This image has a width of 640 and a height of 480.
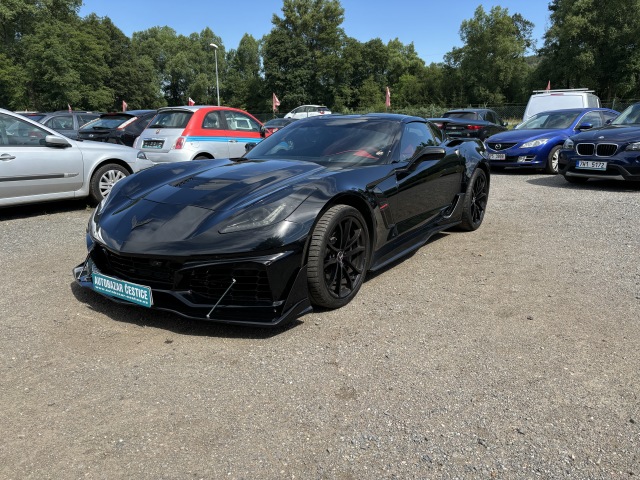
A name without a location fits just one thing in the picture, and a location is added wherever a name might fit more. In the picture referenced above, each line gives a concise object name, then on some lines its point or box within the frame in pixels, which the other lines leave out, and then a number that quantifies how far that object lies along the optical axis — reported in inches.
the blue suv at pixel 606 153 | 320.5
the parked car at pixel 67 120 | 554.3
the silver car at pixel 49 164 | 250.5
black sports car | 118.0
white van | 589.5
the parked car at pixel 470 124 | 561.3
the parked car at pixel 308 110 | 1349.7
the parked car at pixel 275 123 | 711.4
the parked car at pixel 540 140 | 415.8
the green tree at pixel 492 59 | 2117.4
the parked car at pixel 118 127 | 454.0
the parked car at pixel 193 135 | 347.6
